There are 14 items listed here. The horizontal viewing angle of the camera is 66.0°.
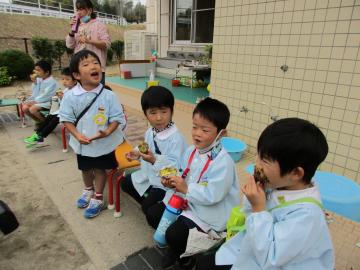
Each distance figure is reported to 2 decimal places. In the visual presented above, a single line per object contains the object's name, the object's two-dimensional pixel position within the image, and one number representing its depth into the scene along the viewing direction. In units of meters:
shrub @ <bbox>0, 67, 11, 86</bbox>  10.50
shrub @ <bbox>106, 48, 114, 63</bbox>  17.53
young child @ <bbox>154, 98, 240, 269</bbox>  1.81
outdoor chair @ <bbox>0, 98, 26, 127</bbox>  5.58
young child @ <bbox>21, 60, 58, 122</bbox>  4.93
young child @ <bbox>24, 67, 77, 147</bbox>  4.54
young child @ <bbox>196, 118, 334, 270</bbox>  1.15
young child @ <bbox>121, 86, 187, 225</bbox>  2.31
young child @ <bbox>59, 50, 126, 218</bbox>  2.71
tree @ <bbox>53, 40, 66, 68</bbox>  14.39
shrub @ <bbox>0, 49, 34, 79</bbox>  11.13
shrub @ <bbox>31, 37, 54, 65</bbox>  13.84
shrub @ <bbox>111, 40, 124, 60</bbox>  19.28
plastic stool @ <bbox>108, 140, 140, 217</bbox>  2.77
